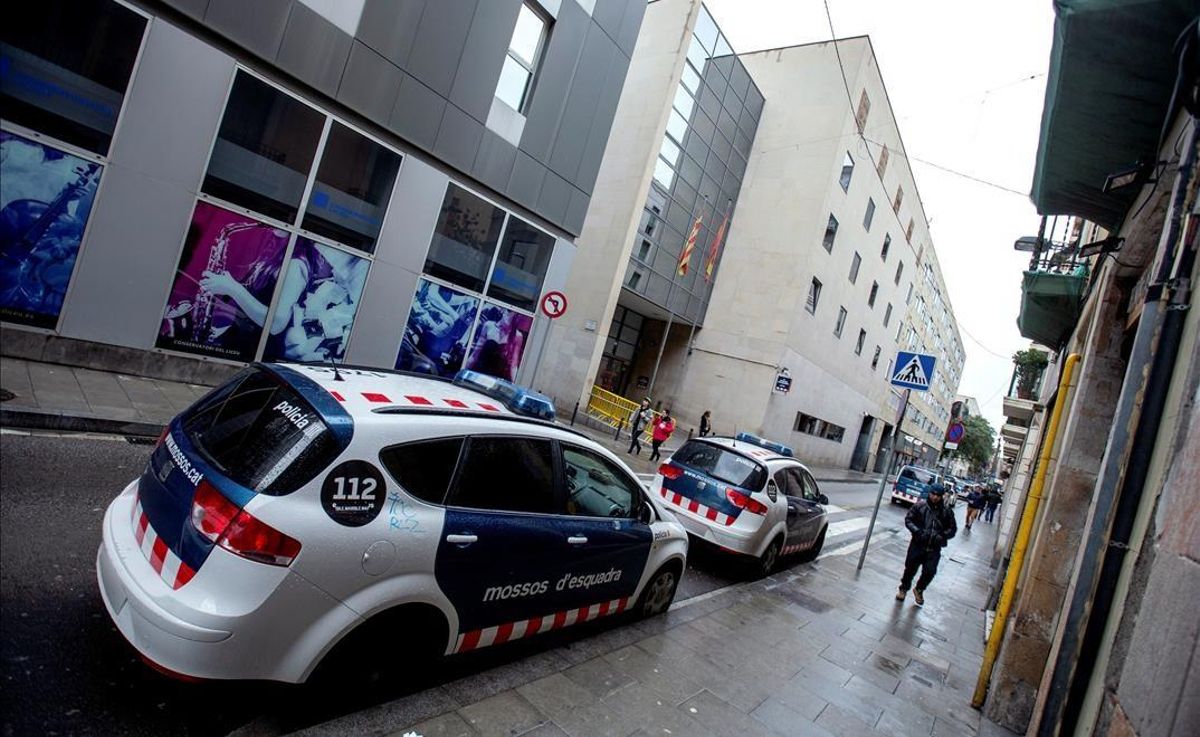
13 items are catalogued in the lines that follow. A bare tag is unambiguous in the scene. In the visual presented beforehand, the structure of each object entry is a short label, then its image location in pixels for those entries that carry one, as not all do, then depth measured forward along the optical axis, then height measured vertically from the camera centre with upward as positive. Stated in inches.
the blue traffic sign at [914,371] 351.3 +58.4
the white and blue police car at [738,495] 281.3 -39.5
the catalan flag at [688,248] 927.7 +241.9
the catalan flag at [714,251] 1029.8 +278.5
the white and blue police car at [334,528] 97.1 -42.2
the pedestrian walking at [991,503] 1230.4 -25.4
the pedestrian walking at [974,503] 949.3 -27.6
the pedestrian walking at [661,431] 609.6 -36.3
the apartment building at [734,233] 825.5 +305.7
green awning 152.9 +130.8
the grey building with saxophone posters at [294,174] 267.0 +63.7
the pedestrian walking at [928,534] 339.0 -34.7
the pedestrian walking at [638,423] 631.2 -37.3
